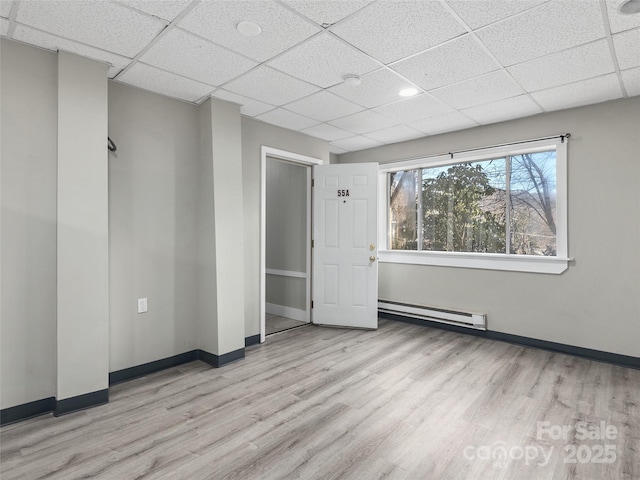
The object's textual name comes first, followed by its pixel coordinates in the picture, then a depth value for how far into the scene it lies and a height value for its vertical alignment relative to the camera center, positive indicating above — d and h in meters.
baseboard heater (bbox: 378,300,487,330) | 4.04 -0.97
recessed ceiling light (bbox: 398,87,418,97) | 2.97 +1.34
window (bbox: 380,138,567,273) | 3.70 +0.40
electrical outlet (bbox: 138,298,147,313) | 2.95 -0.57
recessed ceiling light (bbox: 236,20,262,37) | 2.01 +1.30
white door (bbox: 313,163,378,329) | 4.39 -0.06
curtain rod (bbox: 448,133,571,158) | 3.46 +1.09
